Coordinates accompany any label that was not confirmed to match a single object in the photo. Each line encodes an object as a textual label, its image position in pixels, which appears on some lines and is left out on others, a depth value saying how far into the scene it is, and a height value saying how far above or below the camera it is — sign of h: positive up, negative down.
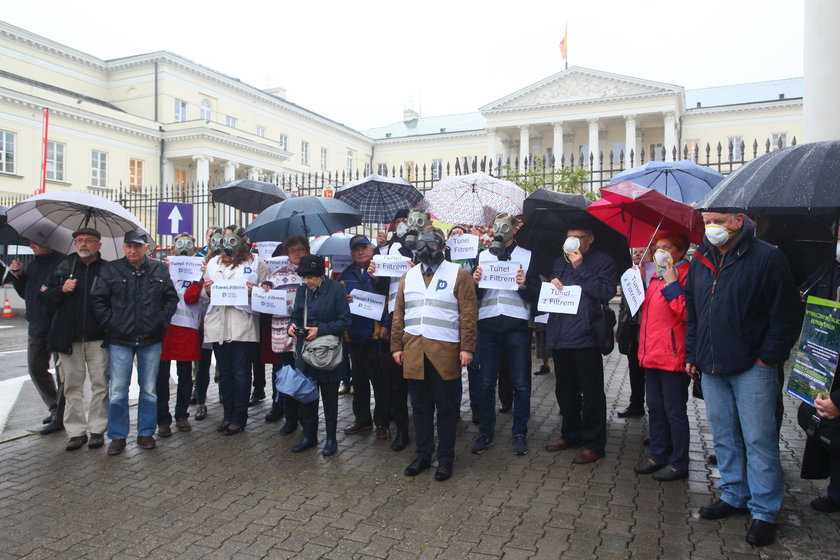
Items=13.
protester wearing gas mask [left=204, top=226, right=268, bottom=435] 6.51 -0.74
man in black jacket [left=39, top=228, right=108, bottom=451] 5.90 -0.75
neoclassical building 33.28 +12.23
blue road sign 10.51 +0.77
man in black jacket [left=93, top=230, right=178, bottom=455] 5.95 -0.58
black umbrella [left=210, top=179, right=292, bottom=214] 8.63 +1.02
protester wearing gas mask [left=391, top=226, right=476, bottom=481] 5.30 -0.66
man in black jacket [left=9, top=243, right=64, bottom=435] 6.59 -0.72
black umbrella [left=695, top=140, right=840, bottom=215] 3.46 +0.53
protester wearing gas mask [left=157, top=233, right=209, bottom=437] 6.53 -0.93
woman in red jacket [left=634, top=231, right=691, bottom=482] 4.96 -0.65
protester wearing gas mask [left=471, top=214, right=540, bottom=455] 5.80 -0.66
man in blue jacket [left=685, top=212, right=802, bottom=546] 3.97 -0.53
